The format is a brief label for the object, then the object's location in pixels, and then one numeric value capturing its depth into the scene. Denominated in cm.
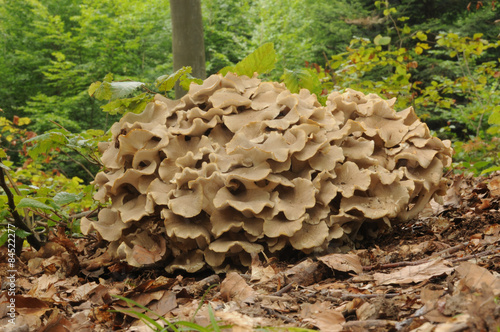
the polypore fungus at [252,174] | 256
